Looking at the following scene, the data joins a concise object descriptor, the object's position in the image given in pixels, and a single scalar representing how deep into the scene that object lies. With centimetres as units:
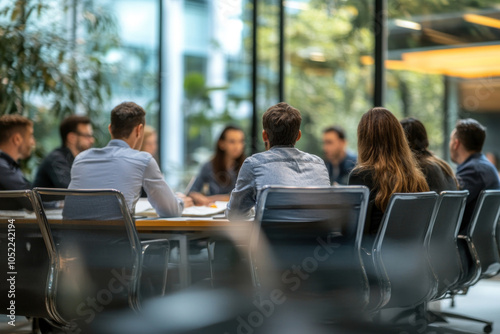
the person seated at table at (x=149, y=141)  561
